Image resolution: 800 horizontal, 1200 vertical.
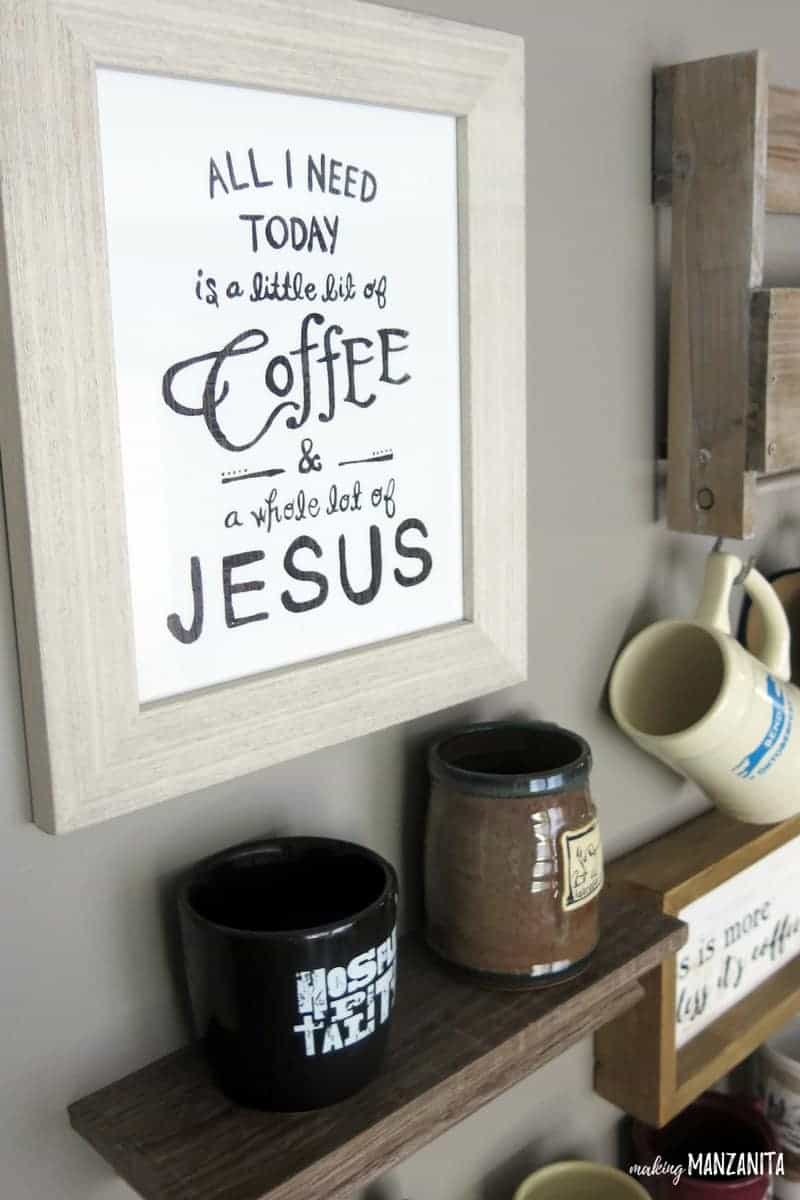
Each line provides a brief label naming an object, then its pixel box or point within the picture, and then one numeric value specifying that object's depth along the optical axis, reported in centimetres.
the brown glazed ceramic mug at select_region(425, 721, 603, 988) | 61
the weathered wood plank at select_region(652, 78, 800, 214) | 75
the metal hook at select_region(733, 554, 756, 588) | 83
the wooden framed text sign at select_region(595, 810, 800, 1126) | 79
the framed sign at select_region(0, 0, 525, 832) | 47
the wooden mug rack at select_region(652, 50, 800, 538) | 72
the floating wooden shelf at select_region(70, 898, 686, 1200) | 51
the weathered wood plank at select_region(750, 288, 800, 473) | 72
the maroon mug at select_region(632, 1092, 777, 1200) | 87
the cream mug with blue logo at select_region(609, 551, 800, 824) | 75
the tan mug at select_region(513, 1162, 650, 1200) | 81
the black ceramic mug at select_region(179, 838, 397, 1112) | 51
